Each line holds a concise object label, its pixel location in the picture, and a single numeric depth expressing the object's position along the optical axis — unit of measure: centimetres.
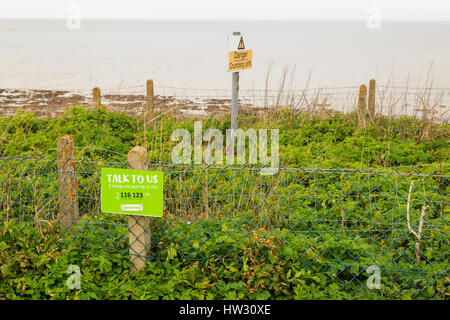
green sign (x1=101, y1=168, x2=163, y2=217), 349
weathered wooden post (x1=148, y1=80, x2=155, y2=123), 915
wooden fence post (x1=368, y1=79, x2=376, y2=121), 945
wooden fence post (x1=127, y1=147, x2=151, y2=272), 362
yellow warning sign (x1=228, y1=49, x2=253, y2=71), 677
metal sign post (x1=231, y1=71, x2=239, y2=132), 704
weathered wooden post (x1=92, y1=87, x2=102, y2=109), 942
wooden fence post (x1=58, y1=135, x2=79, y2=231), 394
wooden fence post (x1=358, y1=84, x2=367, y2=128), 919
